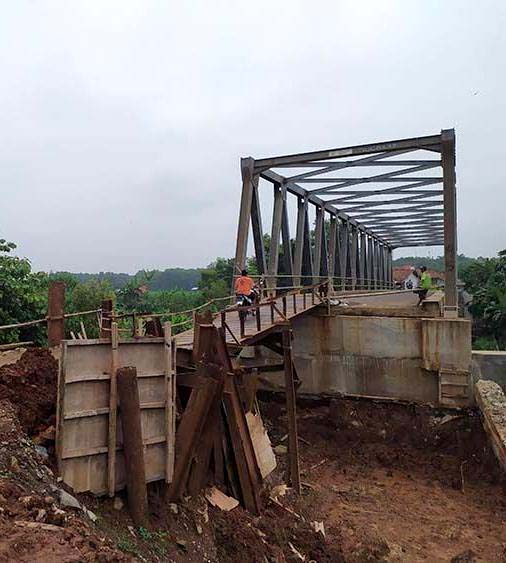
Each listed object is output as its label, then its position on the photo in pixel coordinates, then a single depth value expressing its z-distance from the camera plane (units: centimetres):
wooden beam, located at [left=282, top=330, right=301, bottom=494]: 937
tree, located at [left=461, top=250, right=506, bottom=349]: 2556
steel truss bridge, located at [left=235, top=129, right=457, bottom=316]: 1351
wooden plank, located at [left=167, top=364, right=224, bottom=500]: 663
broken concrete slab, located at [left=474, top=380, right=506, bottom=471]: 1019
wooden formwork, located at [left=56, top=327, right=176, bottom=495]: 583
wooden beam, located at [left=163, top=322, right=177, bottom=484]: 649
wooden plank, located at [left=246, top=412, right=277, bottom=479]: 894
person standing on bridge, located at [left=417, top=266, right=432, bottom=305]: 1502
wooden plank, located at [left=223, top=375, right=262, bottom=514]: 757
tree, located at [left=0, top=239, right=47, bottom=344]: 1180
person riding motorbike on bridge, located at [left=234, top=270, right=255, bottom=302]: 1132
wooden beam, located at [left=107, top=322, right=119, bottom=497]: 595
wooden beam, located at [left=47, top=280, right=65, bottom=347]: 866
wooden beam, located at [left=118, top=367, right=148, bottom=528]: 592
